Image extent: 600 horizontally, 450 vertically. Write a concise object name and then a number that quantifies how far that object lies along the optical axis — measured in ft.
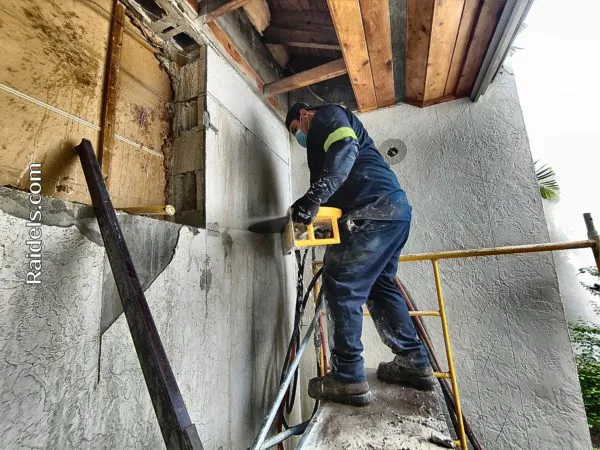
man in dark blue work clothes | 4.06
